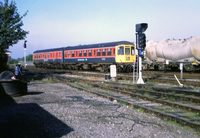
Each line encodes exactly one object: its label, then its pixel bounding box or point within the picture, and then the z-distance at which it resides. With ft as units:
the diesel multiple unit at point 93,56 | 74.85
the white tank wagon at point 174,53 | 64.28
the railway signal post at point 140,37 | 45.09
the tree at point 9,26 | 58.44
